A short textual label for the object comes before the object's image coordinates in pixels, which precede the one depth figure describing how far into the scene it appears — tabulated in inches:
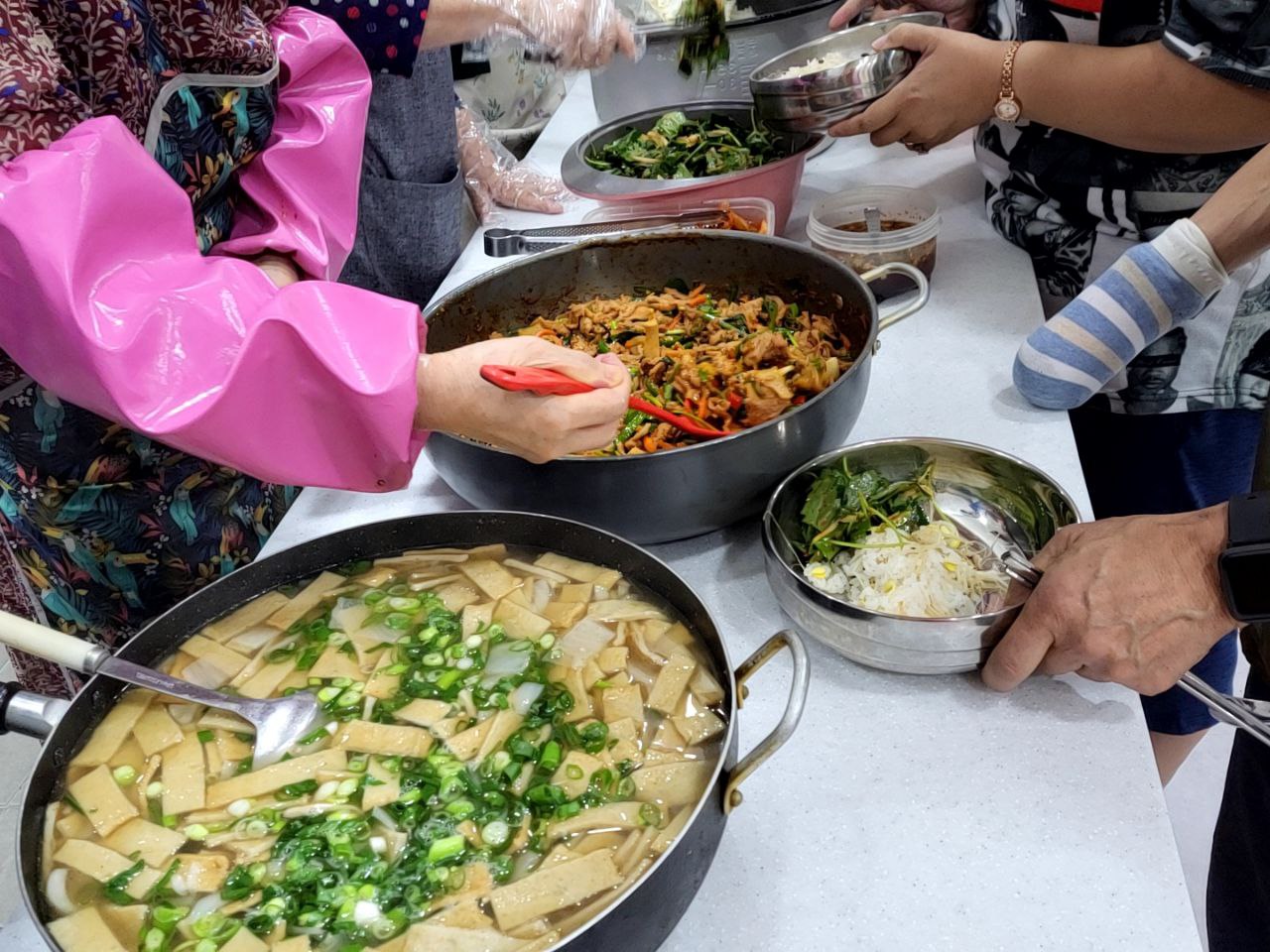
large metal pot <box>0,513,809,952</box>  30.4
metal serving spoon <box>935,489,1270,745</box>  40.0
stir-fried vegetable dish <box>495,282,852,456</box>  54.7
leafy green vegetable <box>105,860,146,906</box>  33.9
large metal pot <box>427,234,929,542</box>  46.9
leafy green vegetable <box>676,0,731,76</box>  85.6
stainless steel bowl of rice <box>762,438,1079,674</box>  41.8
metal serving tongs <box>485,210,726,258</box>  74.1
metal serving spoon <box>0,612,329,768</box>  36.9
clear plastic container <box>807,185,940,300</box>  69.9
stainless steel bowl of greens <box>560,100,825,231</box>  75.0
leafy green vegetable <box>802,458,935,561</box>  49.8
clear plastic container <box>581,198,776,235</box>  73.5
